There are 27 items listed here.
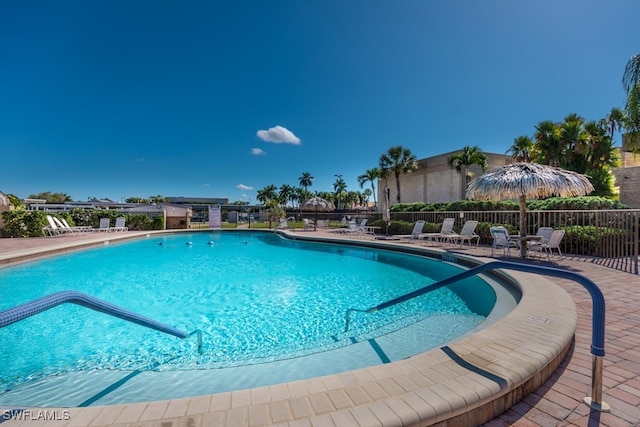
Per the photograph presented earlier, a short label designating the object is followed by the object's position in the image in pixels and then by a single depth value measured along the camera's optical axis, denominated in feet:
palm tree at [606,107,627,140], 68.03
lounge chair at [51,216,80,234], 54.54
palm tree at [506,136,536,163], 71.80
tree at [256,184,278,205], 247.91
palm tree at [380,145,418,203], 93.40
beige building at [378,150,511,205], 81.76
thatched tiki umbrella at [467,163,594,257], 26.20
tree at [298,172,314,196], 234.99
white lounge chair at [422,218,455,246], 39.11
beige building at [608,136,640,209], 54.80
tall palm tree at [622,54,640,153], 29.19
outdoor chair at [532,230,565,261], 24.98
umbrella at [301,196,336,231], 79.25
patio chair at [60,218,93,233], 56.85
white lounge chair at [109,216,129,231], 62.80
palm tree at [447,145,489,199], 77.66
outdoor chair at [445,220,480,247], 34.94
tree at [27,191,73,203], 225.15
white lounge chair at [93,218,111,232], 62.49
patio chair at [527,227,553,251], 25.22
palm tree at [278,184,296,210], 244.01
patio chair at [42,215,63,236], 52.09
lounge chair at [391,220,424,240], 44.60
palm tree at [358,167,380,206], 138.94
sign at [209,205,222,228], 77.92
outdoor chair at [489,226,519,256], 26.99
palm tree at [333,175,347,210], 210.59
